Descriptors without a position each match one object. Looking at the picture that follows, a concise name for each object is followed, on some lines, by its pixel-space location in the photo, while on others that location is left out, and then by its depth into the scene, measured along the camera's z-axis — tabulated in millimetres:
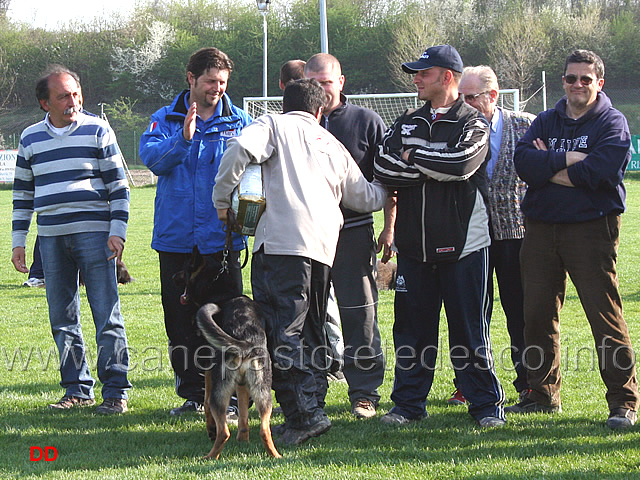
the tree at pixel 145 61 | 115500
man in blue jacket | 9336
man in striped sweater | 9891
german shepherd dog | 7801
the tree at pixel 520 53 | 90000
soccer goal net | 40781
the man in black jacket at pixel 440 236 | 8805
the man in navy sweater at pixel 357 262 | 9867
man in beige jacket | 8336
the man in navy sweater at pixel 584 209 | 8602
